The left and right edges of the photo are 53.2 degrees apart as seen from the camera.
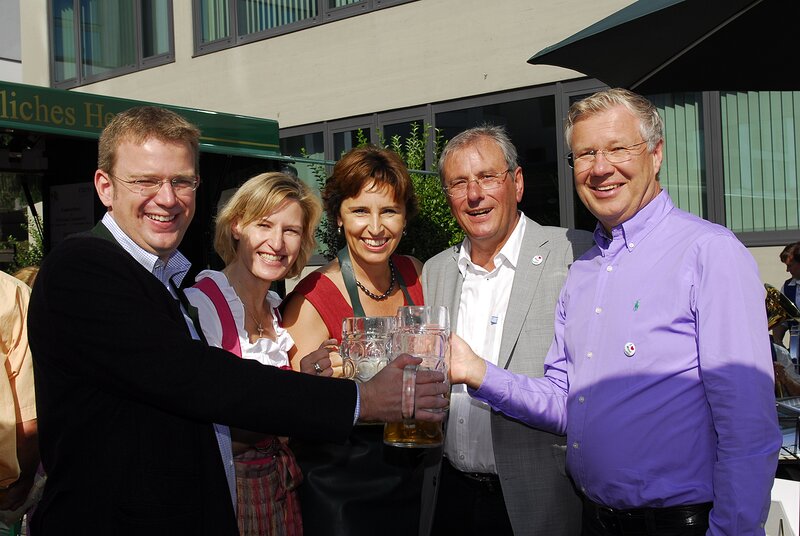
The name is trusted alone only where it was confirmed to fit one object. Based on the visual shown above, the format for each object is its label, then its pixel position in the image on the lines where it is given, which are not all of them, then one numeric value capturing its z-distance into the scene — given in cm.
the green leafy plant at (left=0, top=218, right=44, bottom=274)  870
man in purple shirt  201
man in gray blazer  265
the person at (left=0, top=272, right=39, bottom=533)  297
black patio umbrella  234
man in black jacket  180
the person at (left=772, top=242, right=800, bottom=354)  715
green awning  559
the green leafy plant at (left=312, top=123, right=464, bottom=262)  755
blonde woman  258
